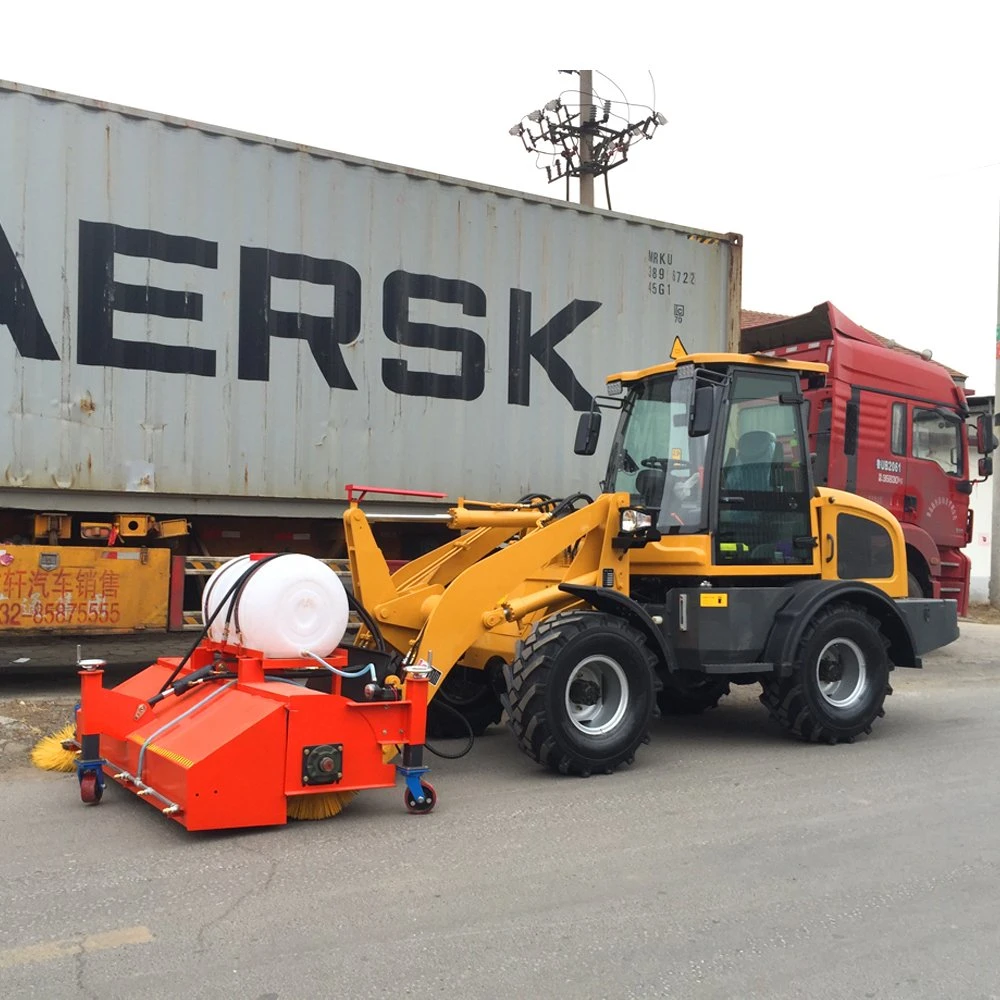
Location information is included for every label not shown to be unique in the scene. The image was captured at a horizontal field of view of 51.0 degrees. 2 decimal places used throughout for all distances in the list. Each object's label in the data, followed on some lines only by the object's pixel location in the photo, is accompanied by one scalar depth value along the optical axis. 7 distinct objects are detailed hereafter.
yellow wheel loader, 6.10
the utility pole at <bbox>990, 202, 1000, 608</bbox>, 17.47
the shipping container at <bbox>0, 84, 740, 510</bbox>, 8.16
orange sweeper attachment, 4.70
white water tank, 5.36
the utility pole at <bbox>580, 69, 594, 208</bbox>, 23.61
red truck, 10.41
